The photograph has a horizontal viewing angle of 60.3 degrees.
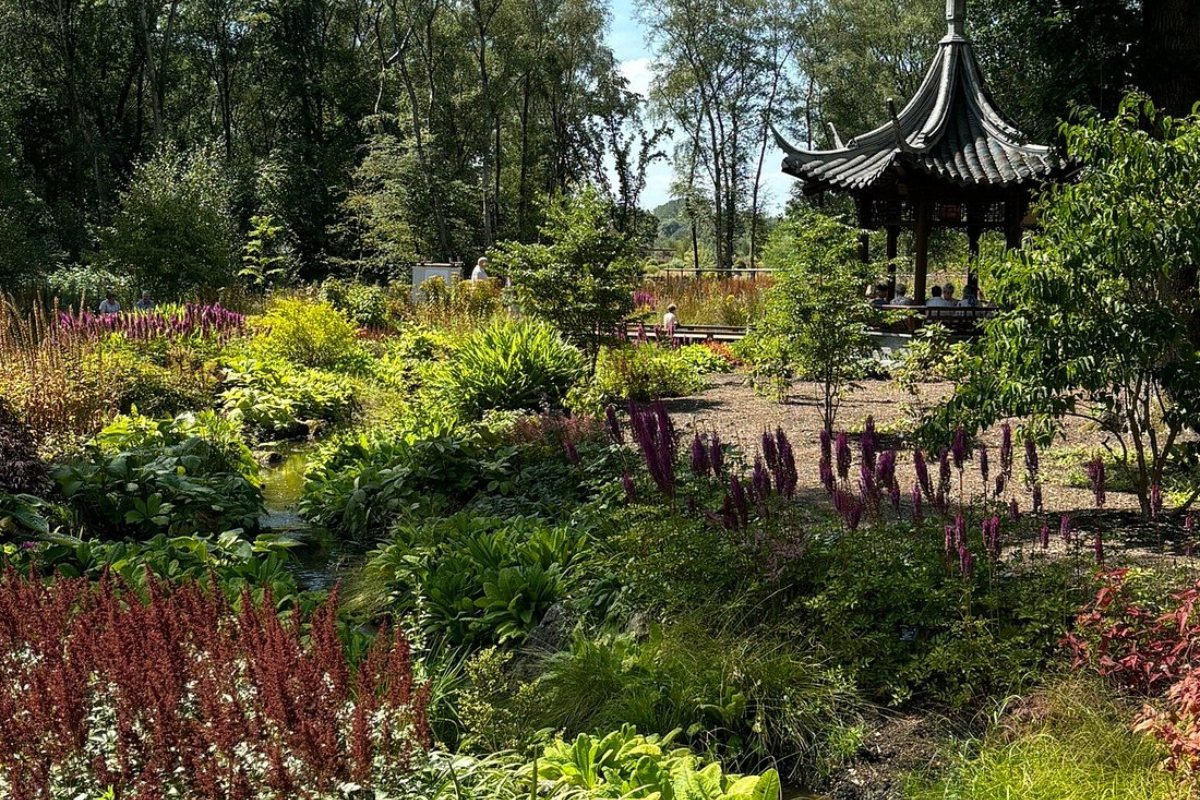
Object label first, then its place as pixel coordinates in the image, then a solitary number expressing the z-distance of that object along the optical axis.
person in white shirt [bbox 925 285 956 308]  14.47
